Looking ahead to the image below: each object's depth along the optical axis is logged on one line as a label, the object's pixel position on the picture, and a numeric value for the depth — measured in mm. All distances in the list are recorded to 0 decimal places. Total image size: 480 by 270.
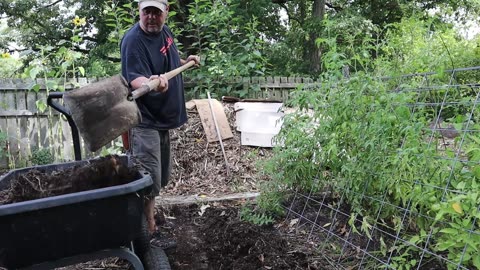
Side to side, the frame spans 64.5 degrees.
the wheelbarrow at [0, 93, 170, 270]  1362
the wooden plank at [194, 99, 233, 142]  4629
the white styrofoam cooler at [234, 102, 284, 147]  4641
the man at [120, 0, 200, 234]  2367
